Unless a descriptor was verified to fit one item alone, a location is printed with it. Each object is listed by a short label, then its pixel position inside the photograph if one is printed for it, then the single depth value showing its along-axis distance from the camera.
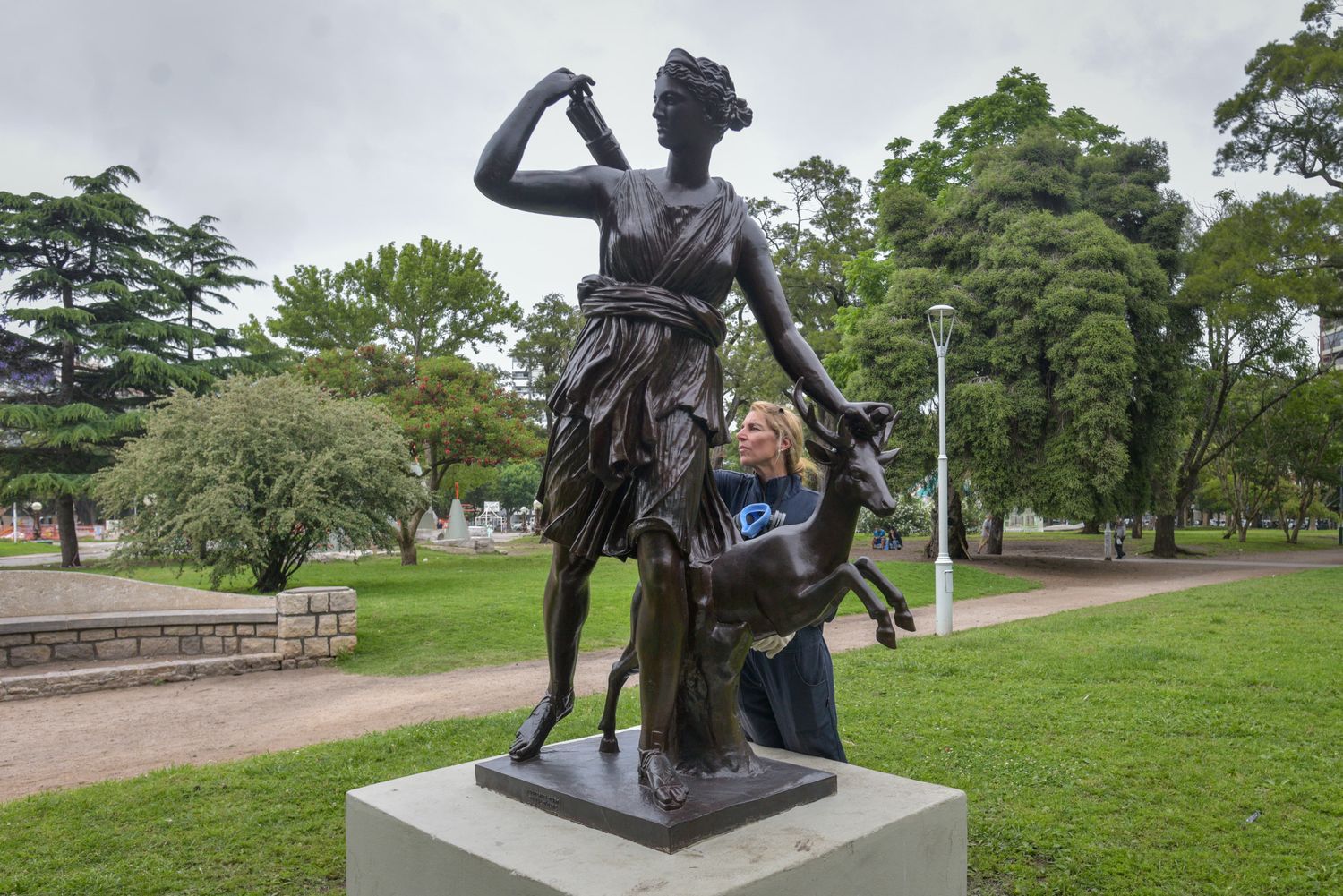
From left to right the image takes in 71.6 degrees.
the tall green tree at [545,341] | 42.69
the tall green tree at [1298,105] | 18.97
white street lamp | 12.62
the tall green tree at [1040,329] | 20.14
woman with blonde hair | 3.64
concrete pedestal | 2.34
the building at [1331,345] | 28.63
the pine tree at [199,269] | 28.69
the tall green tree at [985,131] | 26.75
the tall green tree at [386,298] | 31.11
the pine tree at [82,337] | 24.94
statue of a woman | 2.81
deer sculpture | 2.79
